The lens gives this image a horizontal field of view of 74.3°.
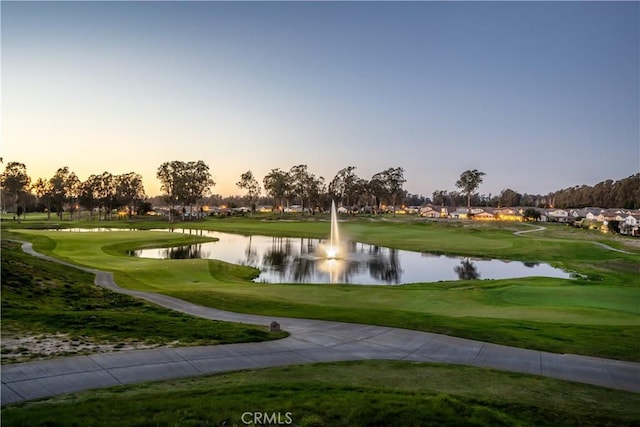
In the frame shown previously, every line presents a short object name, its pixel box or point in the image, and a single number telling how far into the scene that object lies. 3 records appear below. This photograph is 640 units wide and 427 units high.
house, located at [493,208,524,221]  163.00
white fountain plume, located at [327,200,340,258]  57.45
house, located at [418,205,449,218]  193.90
